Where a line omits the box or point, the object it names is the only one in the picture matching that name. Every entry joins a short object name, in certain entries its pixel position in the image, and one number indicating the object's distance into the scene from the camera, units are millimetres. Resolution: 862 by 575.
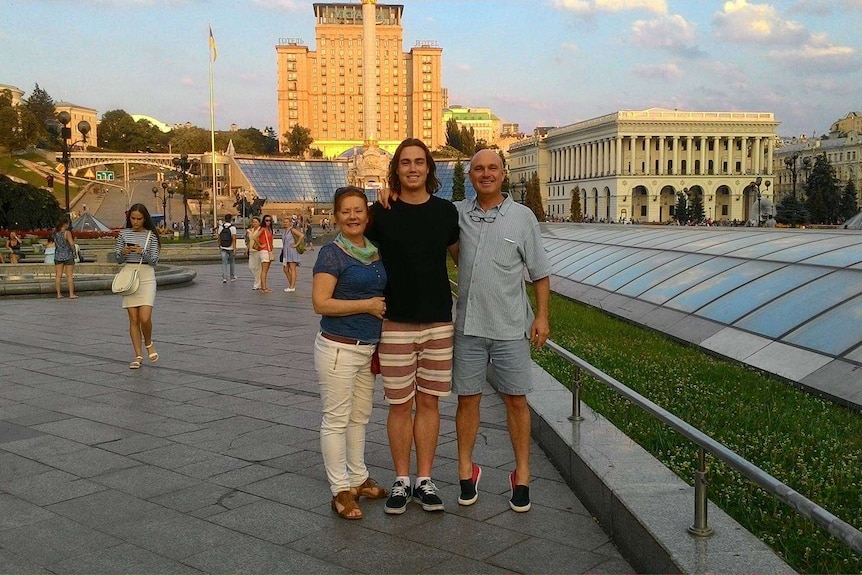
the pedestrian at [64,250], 15320
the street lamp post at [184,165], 49375
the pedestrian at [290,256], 18078
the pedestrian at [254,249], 17938
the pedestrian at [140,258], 7992
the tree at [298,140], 118925
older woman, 3932
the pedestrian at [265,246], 17438
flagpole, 55906
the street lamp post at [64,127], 23209
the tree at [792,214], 44812
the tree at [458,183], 88625
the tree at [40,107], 103312
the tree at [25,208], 35625
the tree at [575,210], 83388
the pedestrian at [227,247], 19875
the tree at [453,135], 153912
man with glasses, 3980
